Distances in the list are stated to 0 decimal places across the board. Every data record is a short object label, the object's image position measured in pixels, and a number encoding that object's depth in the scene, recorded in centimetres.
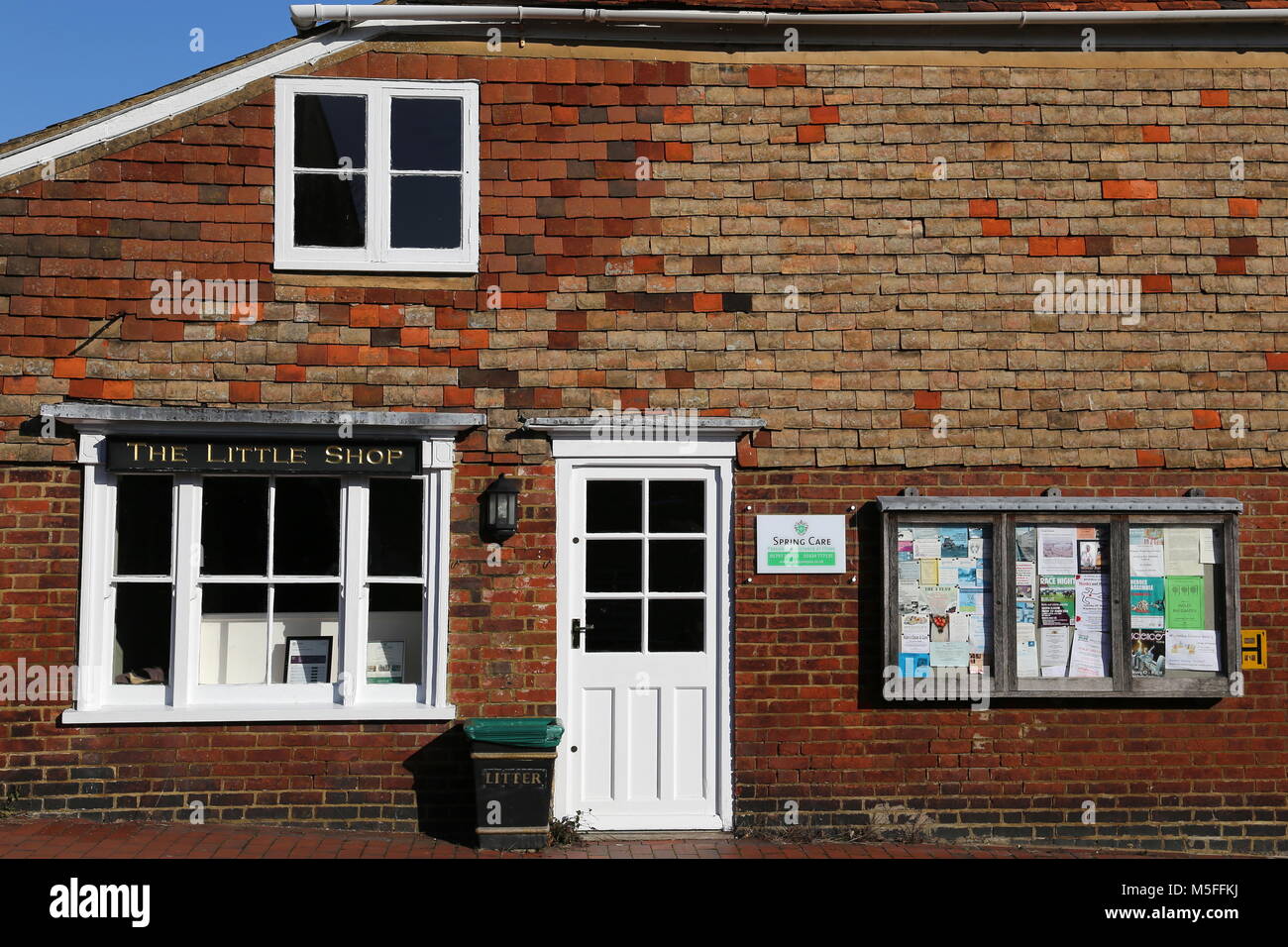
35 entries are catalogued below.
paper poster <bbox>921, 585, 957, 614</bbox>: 802
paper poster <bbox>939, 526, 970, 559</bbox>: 807
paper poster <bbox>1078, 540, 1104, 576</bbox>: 808
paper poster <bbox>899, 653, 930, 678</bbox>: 801
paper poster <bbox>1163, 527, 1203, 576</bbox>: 810
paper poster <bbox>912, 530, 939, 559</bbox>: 805
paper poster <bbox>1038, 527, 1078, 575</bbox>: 807
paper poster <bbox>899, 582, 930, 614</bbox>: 803
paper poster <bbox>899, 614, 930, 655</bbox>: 802
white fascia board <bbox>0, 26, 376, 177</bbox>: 793
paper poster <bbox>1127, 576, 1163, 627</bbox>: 808
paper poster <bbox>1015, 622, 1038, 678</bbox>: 805
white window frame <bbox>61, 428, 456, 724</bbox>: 776
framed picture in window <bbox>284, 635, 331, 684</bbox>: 800
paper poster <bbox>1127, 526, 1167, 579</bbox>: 810
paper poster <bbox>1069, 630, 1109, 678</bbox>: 804
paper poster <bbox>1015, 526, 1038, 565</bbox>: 807
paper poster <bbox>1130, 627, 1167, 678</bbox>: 806
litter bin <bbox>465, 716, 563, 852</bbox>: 750
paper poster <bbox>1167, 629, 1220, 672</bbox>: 807
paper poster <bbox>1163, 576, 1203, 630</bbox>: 809
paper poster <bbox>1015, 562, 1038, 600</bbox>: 806
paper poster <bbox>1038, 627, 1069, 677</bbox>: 805
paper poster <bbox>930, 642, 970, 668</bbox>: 802
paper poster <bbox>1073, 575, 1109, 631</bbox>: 807
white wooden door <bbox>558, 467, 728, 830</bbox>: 797
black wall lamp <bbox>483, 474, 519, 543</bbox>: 783
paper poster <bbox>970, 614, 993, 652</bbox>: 804
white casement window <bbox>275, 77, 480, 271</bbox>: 810
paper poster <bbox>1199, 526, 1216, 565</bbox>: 812
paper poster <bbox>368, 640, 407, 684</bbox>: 805
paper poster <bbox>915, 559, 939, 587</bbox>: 805
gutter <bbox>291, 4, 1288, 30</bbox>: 807
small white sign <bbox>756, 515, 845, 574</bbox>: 807
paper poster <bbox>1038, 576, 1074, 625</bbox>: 807
